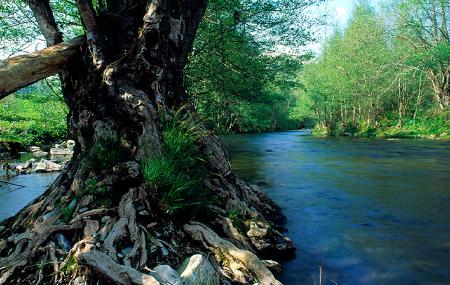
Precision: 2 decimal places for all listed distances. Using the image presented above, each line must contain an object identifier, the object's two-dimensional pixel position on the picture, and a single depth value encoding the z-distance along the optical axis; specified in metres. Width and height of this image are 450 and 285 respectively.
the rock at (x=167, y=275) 3.90
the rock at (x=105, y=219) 5.04
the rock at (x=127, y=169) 5.54
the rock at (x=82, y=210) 5.21
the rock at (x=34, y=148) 23.70
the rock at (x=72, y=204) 5.42
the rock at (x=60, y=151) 22.15
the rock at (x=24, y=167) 15.61
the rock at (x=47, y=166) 15.76
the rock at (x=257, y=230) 6.10
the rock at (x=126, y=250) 4.48
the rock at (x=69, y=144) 24.73
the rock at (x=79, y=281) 3.95
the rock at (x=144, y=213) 5.11
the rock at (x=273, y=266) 5.38
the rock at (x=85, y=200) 5.31
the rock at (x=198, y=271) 4.08
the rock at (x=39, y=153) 22.00
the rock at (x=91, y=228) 4.72
